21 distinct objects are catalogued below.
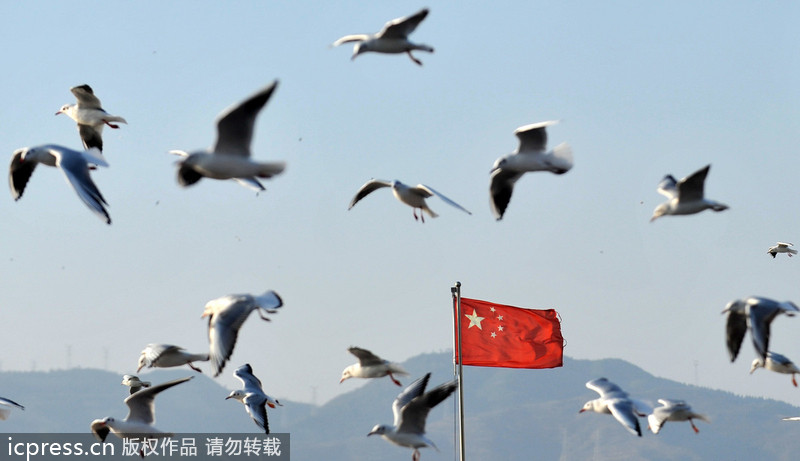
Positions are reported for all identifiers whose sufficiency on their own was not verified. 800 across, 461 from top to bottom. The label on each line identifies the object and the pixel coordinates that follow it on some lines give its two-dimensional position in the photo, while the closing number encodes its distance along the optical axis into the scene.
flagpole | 37.64
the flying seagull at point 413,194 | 25.47
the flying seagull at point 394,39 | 22.01
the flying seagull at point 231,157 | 19.27
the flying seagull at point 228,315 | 21.06
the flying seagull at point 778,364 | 25.05
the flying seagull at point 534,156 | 24.08
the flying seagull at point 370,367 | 24.77
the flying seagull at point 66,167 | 20.89
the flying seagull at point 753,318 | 21.52
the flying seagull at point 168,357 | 24.95
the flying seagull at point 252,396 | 26.38
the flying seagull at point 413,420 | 22.94
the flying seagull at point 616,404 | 23.34
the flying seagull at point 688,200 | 22.55
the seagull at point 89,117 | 30.48
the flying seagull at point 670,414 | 22.58
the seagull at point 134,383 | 28.55
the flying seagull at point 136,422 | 25.23
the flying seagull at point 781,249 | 32.81
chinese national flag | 39.25
